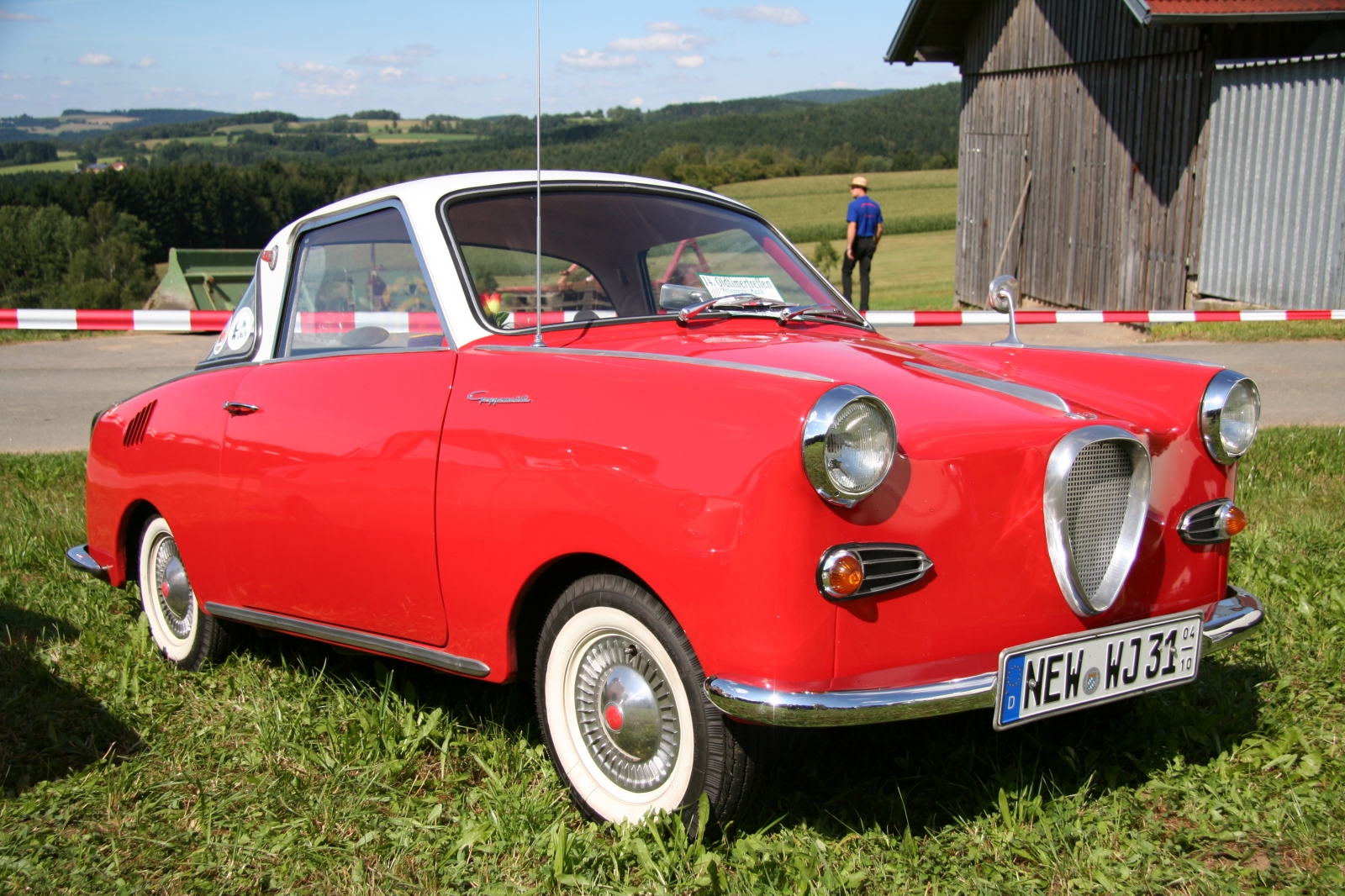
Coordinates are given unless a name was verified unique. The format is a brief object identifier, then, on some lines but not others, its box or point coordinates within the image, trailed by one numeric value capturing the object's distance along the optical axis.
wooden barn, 11.98
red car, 2.28
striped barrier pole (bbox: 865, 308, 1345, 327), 9.53
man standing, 14.58
